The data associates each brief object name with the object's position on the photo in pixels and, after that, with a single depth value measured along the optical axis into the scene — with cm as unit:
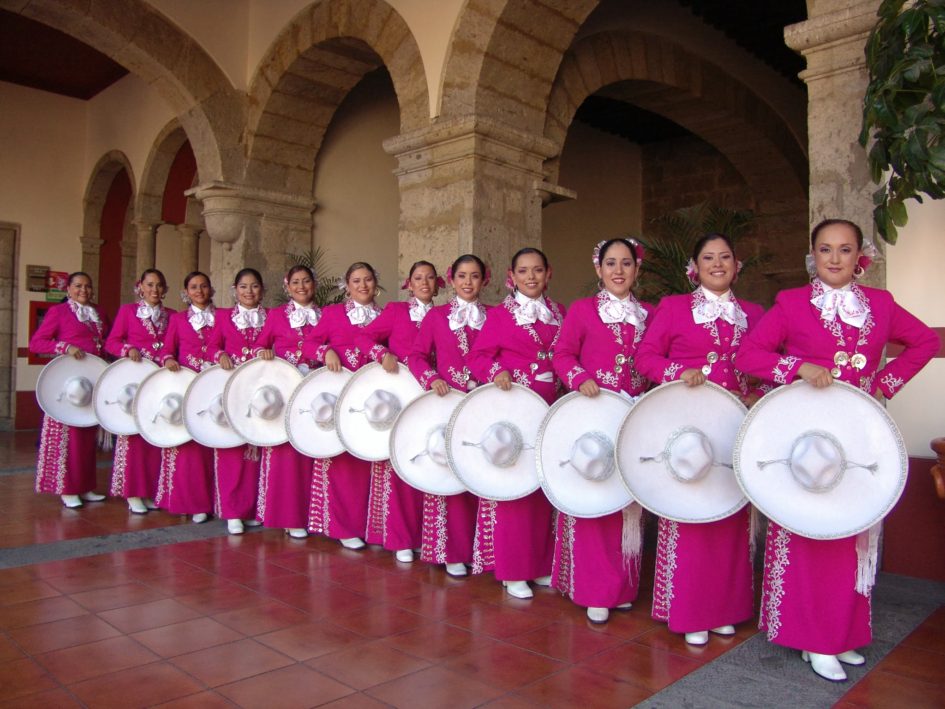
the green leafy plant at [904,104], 266
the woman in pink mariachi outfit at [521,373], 363
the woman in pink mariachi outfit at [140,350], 541
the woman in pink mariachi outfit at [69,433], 550
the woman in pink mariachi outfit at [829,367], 270
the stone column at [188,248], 1107
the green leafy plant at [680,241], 605
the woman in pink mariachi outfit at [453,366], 398
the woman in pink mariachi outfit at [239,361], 488
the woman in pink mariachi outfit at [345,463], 449
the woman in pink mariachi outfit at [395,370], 422
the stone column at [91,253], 1148
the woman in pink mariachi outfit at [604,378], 327
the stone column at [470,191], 537
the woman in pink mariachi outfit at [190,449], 509
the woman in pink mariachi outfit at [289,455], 470
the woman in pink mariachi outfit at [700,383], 299
